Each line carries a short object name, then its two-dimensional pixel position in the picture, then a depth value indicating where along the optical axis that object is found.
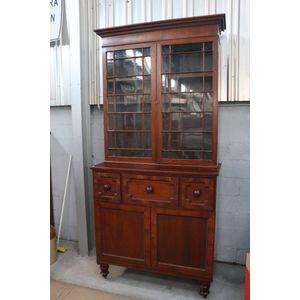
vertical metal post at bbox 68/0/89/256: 2.42
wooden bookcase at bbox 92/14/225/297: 1.90
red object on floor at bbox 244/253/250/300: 1.57
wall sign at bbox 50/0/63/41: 2.61
